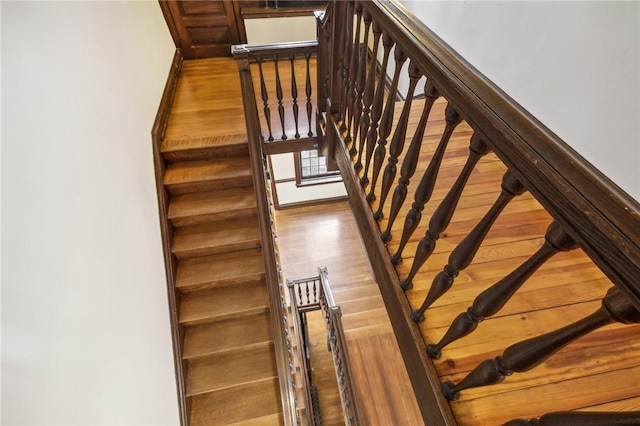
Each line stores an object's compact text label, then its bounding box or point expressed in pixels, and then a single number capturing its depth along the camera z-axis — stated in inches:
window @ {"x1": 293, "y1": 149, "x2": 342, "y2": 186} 222.4
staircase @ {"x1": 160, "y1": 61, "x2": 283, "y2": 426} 90.5
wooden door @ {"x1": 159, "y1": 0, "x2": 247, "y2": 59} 146.7
